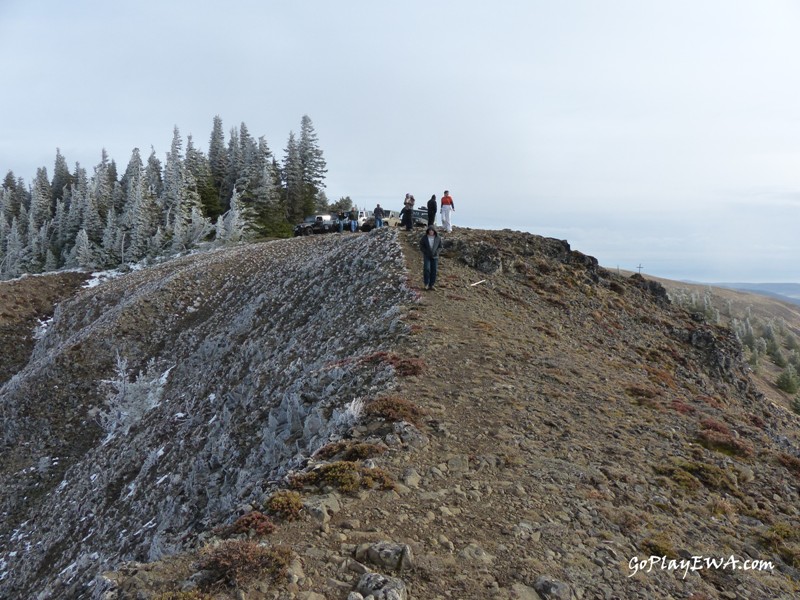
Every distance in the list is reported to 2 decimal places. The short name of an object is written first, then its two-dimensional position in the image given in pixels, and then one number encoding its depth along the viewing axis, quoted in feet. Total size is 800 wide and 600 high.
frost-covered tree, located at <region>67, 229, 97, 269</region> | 184.42
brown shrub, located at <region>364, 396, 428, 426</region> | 32.99
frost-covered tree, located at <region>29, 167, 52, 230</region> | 261.03
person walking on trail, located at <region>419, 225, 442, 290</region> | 62.03
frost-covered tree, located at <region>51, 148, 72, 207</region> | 289.12
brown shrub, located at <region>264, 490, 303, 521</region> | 22.31
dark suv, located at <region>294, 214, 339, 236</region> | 159.02
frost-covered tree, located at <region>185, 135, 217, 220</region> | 221.05
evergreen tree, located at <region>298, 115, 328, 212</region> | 223.92
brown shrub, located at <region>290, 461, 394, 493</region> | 25.13
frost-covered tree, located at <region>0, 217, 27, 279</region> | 224.53
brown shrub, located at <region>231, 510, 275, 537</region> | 21.25
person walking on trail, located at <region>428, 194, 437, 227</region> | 88.43
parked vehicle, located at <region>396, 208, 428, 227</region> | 134.31
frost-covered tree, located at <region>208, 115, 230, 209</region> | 247.48
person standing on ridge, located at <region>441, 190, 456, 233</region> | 90.02
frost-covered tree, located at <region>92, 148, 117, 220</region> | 221.05
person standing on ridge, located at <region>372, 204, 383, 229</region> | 127.34
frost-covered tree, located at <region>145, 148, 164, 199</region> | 249.10
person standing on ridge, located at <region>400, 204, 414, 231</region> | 95.55
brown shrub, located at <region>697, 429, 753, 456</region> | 37.19
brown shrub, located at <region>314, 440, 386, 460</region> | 28.55
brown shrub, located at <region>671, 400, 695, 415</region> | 43.65
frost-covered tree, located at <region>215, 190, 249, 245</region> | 178.40
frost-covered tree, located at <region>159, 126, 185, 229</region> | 201.05
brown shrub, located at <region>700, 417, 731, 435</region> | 39.93
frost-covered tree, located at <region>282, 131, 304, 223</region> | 220.23
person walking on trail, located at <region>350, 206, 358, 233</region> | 142.31
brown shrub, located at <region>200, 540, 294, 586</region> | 17.65
